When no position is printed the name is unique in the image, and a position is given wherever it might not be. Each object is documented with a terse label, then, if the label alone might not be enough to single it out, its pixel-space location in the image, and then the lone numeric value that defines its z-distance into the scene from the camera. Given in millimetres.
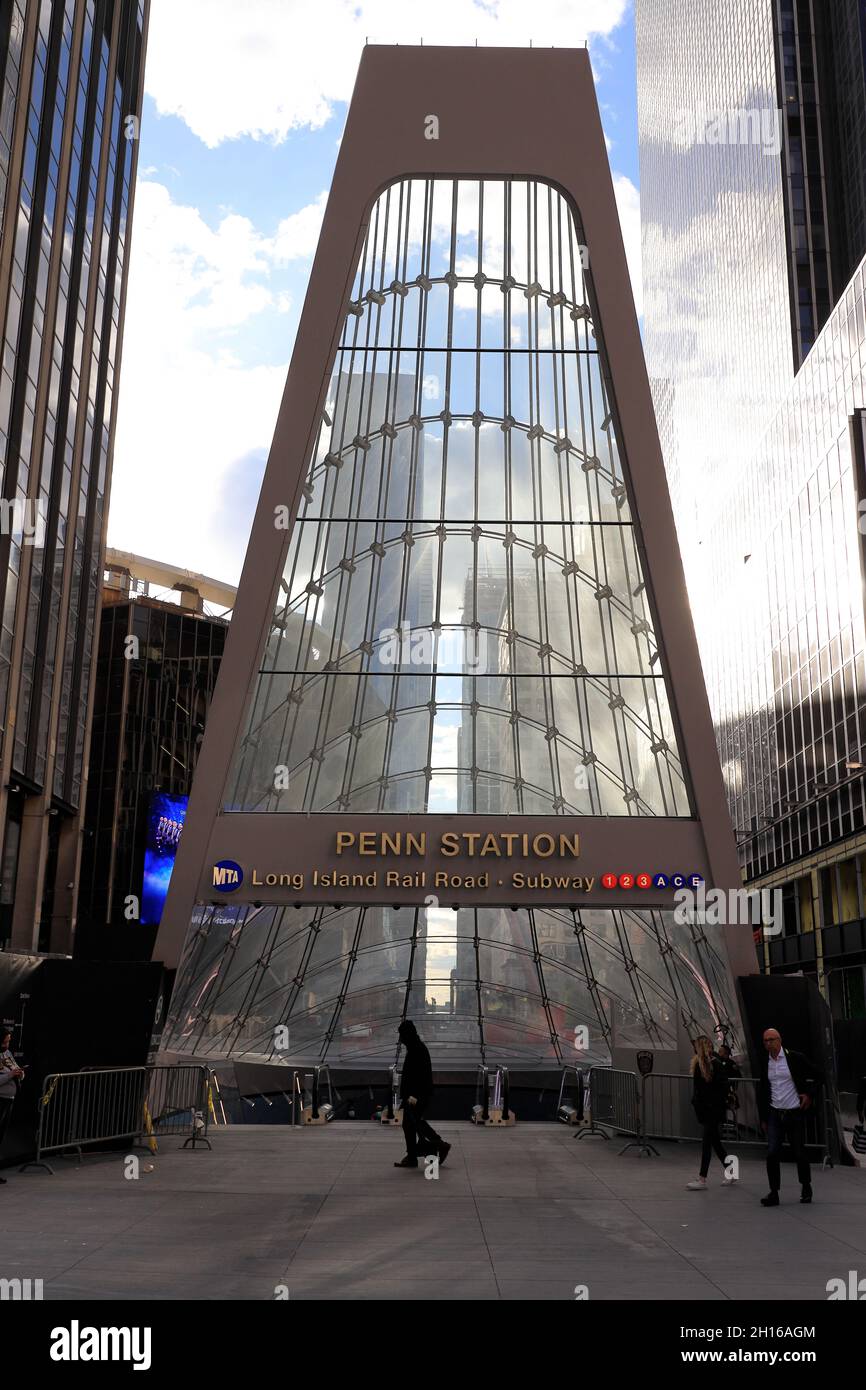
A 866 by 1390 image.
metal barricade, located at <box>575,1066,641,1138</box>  20094
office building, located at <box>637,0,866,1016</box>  55062
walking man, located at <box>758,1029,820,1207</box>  13555
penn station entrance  22938
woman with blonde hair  15523
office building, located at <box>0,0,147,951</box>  46594
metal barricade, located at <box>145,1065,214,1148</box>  19797
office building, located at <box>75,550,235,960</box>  80688
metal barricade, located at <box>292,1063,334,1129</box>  24469
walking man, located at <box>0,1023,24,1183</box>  15070
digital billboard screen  73375
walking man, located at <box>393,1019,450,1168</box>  16078
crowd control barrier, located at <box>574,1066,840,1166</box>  19766
